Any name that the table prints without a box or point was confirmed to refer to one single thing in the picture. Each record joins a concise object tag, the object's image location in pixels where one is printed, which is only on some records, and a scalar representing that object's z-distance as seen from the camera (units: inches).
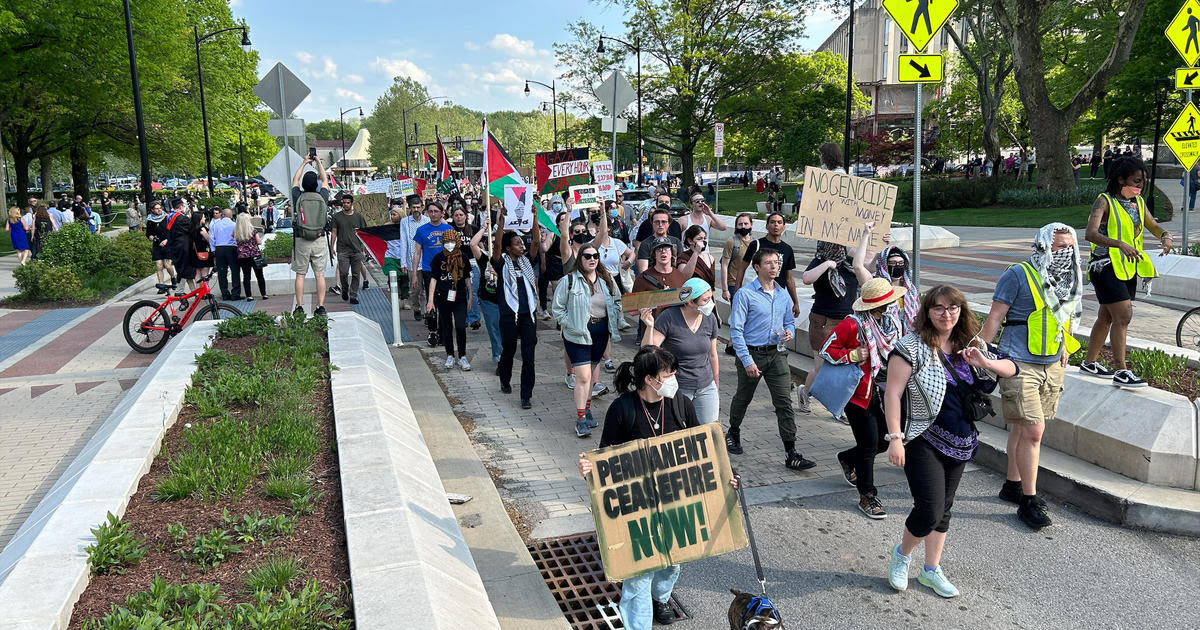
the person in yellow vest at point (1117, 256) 275.0
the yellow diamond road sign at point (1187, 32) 509.7
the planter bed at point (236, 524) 147.1
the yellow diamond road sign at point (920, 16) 295.7
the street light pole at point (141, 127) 824.9
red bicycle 444.9
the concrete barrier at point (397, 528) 146.5
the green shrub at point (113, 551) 162.6
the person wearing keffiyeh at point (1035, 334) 217.3
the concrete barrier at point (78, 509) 145.3
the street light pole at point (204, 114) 1454.1
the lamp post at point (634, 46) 1677.8
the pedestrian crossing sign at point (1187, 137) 518.9
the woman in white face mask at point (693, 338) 237.3
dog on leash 148.5
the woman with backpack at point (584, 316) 301.6
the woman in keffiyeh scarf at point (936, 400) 176.9
